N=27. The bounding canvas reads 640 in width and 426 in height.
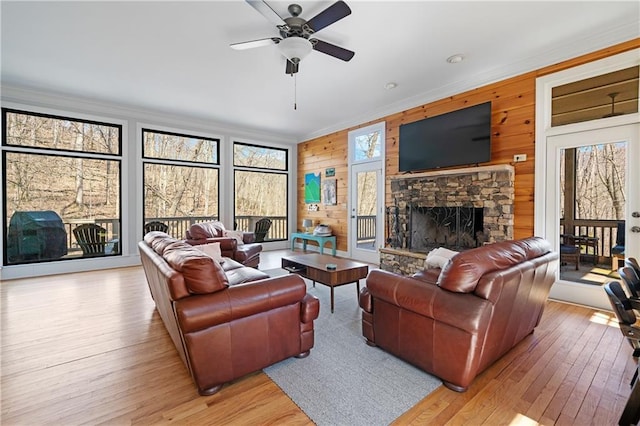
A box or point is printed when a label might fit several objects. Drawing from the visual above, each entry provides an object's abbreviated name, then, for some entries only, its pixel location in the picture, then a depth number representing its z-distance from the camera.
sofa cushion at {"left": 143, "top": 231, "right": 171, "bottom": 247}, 2.88
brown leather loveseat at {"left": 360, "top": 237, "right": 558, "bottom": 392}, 1.74
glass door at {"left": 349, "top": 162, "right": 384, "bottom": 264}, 5.70
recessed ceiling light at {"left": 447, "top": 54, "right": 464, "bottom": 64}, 3.56
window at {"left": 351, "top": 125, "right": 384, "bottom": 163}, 5.68
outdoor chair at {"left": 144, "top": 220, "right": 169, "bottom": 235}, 5.76
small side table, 6.36
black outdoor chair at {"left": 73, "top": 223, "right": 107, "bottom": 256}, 5.12
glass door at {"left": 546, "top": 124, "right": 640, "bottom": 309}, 3.08
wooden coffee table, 3.15
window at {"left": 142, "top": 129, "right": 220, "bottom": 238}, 5.81
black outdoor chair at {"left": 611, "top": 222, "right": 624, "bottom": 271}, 3.15
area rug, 1.67
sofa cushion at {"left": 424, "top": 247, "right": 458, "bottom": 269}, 2.51
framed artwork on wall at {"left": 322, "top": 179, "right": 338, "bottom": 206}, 6.70
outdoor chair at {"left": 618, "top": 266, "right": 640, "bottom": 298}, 1.77
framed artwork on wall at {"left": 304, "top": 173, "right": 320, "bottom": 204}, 7.21
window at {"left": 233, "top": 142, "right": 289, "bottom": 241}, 7.05
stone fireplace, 3.85
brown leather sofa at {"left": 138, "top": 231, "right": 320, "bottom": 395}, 1.74
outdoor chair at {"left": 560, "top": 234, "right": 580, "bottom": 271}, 3.47
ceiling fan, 2.42
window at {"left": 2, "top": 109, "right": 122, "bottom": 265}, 4.60
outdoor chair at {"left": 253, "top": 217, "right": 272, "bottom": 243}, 7.34
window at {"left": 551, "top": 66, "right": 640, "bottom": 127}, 3.04
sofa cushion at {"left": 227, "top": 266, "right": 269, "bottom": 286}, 2.45
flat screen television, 4.02
